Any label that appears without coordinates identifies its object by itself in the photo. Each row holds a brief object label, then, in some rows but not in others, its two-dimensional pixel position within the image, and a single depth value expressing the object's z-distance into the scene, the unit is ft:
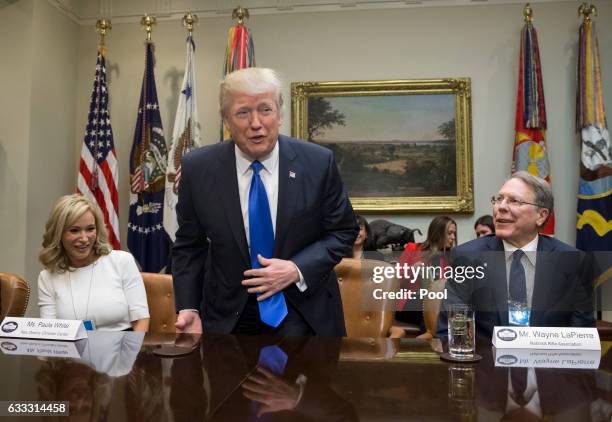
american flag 19.20
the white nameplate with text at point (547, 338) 5.02
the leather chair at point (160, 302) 9.56
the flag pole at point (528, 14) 18.75
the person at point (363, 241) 16.88
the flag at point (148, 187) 19.24
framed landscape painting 19.56
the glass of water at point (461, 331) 4.88
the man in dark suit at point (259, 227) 6.43
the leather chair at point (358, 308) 8.00
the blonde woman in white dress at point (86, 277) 9.01
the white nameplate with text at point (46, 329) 5.56
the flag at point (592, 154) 18.03
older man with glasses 5.90
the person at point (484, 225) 17.29
